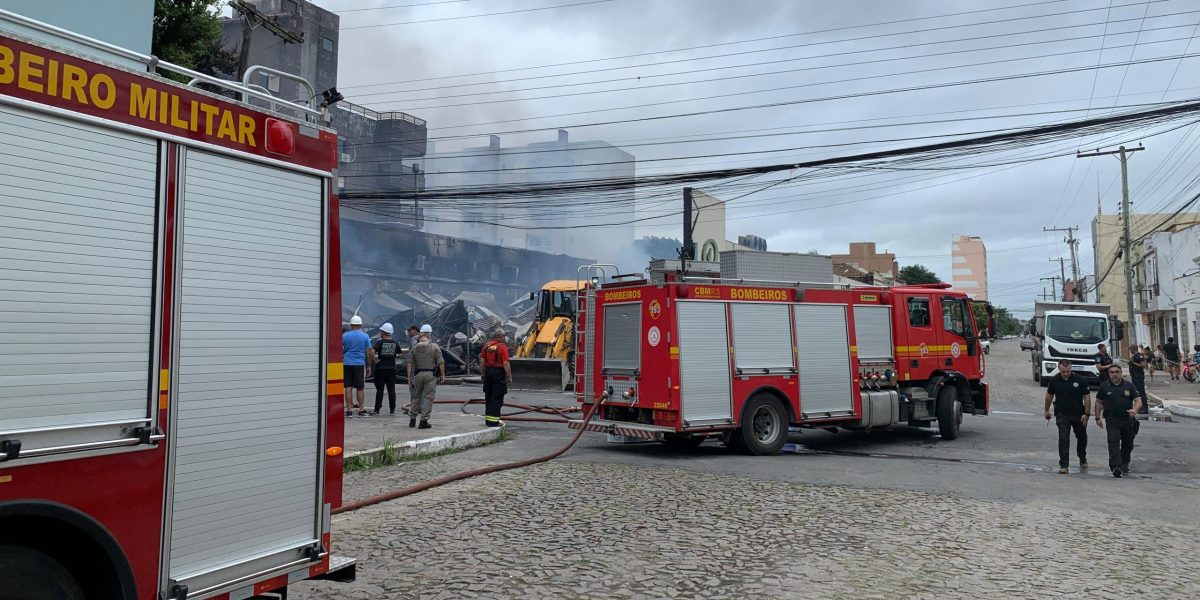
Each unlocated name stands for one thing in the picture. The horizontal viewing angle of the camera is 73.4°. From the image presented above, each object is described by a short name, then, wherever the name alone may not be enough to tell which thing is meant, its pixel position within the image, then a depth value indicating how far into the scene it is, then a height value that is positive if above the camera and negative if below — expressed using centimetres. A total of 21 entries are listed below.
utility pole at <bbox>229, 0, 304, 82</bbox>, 1938 +876
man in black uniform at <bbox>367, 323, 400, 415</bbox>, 1437 +4
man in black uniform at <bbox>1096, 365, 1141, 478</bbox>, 1051 -78
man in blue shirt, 1395 +16
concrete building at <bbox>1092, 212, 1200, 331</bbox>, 5848 +843
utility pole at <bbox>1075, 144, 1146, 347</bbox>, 3139 +576
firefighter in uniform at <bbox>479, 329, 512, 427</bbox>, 1279 -26
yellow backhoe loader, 2134 +48
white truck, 2542 +61
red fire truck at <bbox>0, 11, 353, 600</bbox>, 301 +15
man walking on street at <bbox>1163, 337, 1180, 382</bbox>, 2983 -9
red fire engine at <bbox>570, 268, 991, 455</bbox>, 1101 +0
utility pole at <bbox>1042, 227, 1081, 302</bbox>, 7294 +891
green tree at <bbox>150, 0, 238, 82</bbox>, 1592 +691
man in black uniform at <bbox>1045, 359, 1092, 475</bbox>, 1057 -71
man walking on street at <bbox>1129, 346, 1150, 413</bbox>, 1562 -30
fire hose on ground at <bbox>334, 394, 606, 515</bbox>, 731 -123
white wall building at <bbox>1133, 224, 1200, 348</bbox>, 3619 +349
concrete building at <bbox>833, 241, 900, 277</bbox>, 9431 +1188
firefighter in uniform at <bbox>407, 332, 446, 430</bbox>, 1243 -16
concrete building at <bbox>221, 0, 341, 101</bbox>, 4928 +2087
